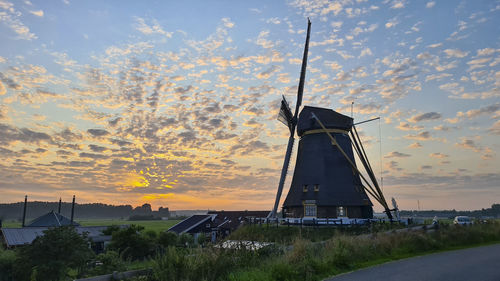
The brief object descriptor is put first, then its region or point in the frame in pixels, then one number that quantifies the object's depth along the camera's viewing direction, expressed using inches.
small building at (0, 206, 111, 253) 1493.6
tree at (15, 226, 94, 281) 831.1
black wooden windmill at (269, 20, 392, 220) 1220.0
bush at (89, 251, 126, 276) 787.9
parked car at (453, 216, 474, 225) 1494.8
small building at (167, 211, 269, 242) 2113.7
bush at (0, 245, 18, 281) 948.6
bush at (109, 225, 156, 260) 1246.9
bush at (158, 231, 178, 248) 1422.2
